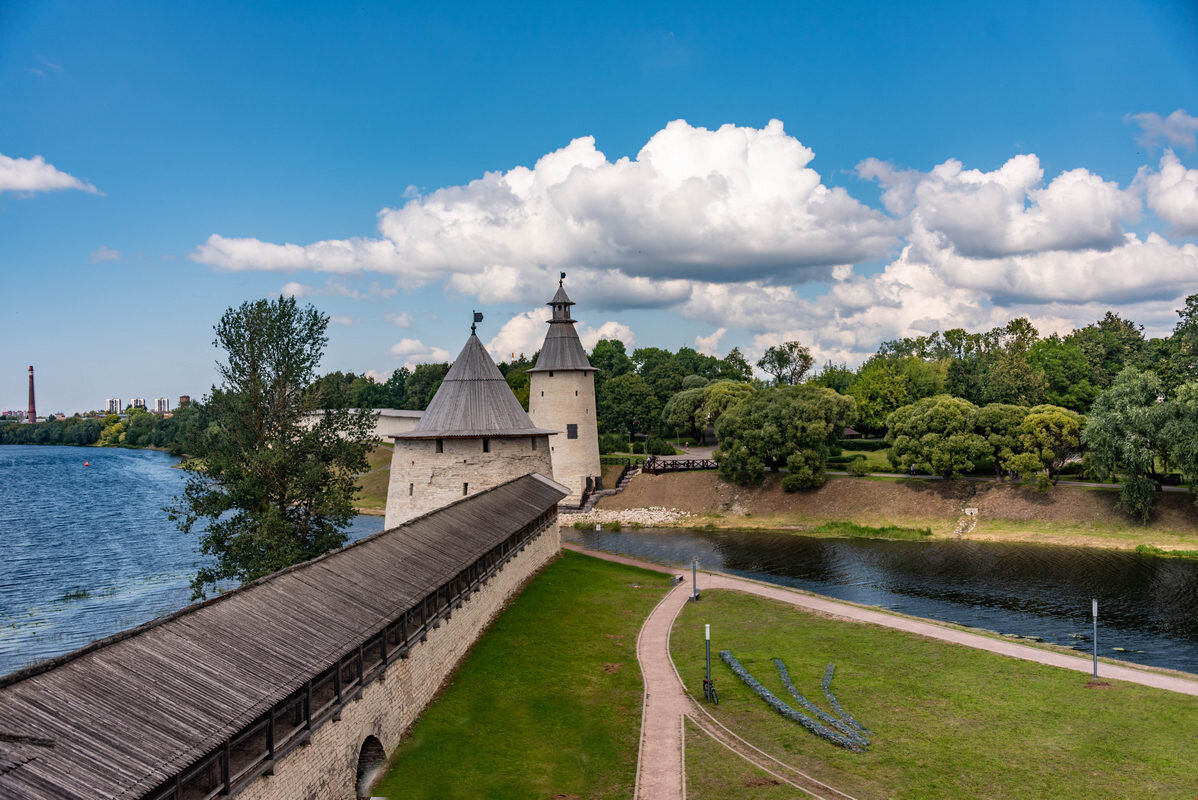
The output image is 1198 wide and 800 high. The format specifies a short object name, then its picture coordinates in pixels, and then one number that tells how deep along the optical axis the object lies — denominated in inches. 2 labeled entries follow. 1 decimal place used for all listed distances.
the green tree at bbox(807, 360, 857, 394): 4156.0
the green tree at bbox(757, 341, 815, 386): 4207.7
